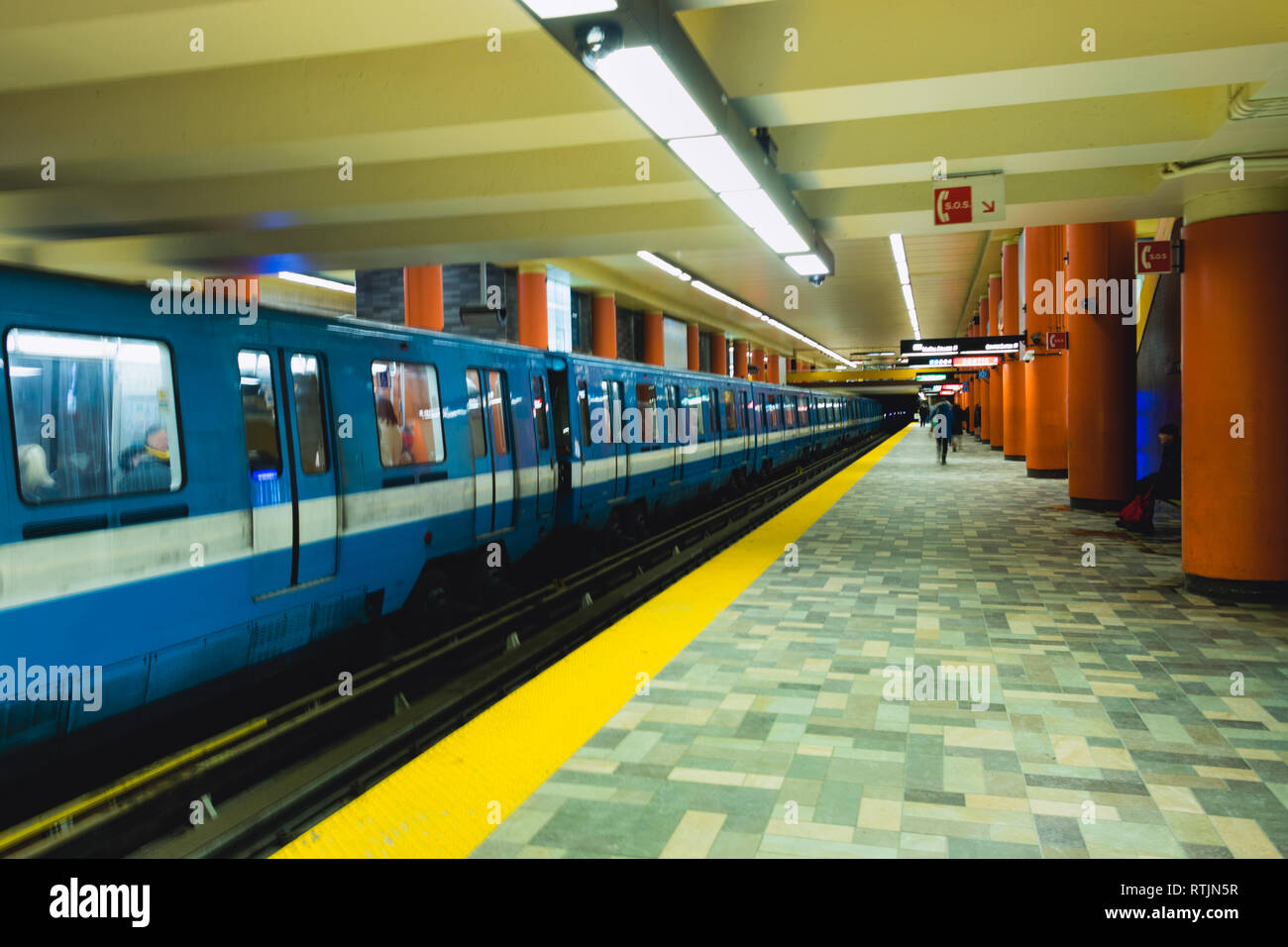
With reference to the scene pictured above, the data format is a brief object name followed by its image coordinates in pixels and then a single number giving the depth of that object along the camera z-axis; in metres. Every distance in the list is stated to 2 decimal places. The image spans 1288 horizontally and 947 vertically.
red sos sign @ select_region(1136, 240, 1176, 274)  8.52
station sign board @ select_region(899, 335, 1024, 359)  18.86
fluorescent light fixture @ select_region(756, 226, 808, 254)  7.73
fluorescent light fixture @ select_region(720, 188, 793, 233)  6.39
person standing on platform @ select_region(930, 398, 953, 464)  25.91
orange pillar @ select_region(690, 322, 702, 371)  32.06
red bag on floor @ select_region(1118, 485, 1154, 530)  11.29
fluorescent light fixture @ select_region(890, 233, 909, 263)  17.36
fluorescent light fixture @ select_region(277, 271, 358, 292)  19.88
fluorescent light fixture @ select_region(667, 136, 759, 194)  4.94
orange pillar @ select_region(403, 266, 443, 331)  15.83
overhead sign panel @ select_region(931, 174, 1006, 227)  7.70
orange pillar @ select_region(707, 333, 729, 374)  37.31
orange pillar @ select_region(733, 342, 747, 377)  40.75
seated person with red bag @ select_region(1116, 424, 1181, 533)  10.97
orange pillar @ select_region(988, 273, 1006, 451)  34.00
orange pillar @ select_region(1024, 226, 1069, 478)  18.28
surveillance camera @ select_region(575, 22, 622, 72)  3.25
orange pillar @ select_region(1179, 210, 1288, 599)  7.18
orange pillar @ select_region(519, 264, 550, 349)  18.79
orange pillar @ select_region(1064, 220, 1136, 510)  13.22
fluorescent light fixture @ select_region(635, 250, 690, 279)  18.05
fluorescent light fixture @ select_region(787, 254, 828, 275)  9.05
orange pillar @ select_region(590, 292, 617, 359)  23.17
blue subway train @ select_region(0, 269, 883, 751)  4.03
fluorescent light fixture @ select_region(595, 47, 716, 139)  3.62
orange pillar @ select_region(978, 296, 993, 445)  33.06
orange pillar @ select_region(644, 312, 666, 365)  28.33
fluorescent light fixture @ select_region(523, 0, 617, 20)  3.08
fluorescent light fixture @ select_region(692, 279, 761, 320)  23.20
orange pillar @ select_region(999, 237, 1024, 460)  22.28
